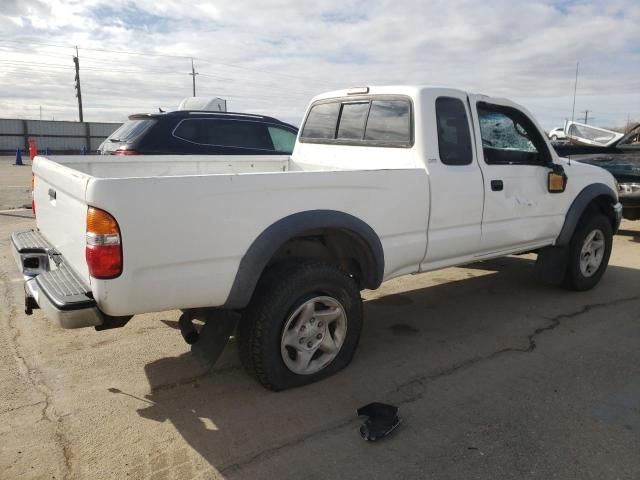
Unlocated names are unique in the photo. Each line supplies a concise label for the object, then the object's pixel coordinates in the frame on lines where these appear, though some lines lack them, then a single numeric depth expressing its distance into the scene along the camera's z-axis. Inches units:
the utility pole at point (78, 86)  1652.3
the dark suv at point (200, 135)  289.6
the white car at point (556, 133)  708.0
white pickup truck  104.9
